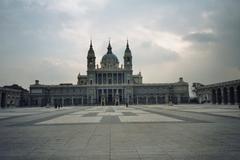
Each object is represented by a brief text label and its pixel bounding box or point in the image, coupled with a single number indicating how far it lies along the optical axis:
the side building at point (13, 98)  71.70
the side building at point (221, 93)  59.10
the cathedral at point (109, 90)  100.01
